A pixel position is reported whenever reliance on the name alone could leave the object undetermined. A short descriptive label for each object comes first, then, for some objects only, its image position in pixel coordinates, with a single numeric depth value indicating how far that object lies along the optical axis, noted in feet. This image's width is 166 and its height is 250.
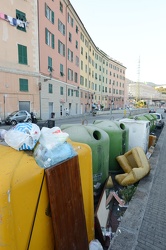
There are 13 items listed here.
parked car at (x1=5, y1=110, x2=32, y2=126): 54.44
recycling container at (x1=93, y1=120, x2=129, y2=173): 18.03
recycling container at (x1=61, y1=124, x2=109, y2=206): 12.98
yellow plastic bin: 4.92
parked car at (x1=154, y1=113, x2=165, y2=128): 53.36
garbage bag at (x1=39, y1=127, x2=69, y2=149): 6.97
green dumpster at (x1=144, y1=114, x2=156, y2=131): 41.74
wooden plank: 6.37
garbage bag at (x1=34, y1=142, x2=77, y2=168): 6.40
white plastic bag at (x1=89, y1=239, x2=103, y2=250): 8.48
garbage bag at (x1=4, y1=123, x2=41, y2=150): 6.85
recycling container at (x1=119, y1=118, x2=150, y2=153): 23.58
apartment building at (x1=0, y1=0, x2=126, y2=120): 60.11
